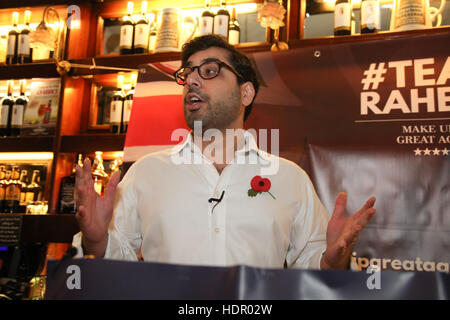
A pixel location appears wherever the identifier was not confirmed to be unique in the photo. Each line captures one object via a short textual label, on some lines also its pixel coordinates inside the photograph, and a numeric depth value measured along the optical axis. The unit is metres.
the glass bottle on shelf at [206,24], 2.69
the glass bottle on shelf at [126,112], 2.92
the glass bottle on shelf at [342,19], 2.49
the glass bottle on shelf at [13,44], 3.31
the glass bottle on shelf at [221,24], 2.65
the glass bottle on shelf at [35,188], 3.22
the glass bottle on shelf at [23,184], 3.19
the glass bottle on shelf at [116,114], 2.91
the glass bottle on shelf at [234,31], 2.76
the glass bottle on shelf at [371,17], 2.41
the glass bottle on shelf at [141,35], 2.90
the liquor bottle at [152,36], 3.01
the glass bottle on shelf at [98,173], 2.96
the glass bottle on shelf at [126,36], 2.94
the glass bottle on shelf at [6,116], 3.21
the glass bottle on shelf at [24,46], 3.27
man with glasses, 1.57
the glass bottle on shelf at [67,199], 2.88
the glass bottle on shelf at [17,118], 3.19
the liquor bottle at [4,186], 3.12
